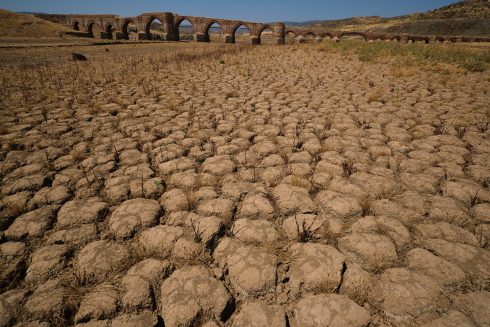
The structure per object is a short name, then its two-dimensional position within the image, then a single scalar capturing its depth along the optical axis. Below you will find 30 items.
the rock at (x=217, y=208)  1.87
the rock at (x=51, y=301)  1.24
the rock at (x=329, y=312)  1.19
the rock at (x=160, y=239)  1.60
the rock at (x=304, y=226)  1.68
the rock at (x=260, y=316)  1.20
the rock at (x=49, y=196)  2.04
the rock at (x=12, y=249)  1.56
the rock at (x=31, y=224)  1.72
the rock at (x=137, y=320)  1.20
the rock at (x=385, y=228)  1.63
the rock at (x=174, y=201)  1.95
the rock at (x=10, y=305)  1.21
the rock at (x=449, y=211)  1.77
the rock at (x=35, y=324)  1.19
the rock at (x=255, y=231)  1.65
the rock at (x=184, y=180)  2.23
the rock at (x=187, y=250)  1.55
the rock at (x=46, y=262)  1.44
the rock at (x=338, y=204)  1.87
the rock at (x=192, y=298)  1.23
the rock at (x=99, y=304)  1.23
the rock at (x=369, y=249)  1.47
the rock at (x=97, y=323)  1.20
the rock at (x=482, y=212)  1.78
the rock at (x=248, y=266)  1.36
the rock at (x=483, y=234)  1.59
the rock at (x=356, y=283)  1.30
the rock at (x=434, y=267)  1.36
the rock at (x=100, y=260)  1.44
